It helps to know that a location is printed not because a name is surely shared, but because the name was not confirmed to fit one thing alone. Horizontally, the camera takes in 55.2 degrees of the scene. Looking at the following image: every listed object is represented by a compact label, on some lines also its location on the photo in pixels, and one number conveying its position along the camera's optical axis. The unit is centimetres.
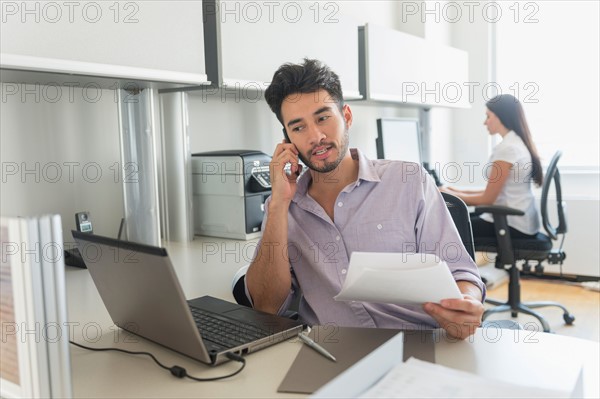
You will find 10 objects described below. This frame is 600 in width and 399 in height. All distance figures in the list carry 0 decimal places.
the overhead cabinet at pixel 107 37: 133
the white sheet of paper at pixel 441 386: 79
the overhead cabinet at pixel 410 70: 279
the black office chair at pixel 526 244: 308
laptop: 90
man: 143
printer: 216
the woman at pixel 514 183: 317
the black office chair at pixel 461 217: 171
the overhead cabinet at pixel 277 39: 194
